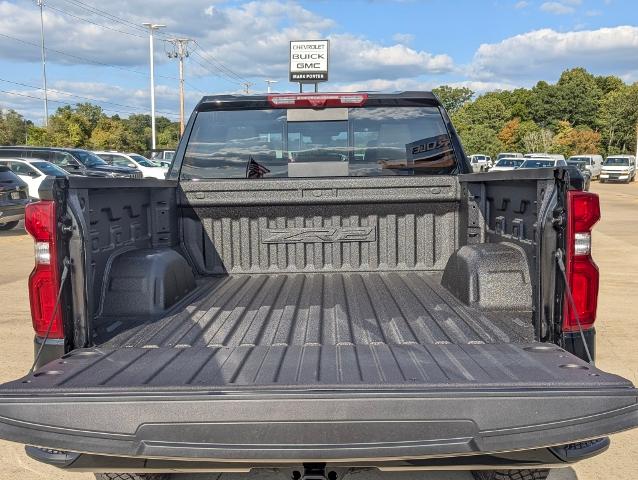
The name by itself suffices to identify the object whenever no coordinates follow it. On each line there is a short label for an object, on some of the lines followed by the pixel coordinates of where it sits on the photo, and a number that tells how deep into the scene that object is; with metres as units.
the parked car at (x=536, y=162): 29.83
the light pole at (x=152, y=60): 45.62
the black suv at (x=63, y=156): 20.97
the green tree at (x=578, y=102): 81.12
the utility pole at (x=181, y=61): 50.50
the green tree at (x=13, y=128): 59.00
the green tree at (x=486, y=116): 82.12
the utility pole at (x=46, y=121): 49.32
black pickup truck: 2.11
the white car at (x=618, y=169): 42.88
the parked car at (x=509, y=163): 32.19
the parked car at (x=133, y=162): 26.30
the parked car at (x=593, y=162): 50.25
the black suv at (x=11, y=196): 14.34
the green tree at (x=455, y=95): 109.50
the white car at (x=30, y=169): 17.52
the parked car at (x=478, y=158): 58.17
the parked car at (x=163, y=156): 34.22
